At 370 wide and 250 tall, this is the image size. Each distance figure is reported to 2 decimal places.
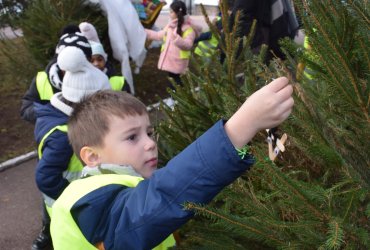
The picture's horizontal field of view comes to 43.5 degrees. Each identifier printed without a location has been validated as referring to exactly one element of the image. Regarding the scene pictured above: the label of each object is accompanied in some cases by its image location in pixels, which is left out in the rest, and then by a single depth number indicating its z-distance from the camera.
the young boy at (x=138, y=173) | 1.23
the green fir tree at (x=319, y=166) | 1.22
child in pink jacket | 6.80
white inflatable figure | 5.98
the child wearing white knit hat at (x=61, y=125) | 2.97
